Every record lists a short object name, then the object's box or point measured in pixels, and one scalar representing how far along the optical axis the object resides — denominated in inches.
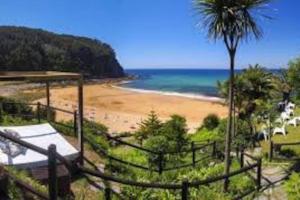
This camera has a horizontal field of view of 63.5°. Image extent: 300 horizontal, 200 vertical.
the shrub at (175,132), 410.6
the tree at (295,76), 409.8
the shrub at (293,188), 186.4
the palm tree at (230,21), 252.6
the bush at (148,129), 507.5
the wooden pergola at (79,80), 259.6
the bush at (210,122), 619.9
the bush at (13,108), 451.4
